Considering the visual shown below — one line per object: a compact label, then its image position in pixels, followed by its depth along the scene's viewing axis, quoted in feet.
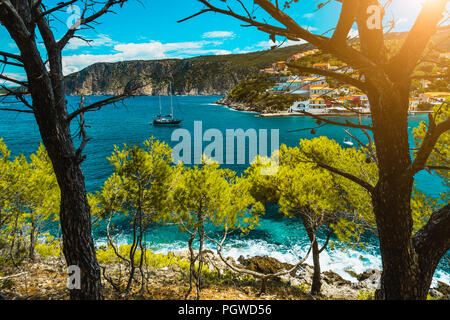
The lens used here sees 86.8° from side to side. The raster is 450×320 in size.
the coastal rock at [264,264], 56.18
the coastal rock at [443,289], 47.65
